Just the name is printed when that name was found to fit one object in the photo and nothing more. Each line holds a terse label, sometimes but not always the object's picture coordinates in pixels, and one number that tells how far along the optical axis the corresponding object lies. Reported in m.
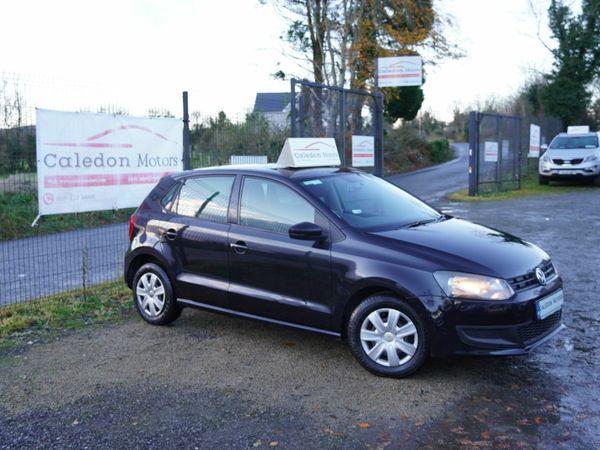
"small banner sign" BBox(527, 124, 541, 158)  22.62
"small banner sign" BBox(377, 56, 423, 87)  16.44
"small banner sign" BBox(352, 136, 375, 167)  12.85
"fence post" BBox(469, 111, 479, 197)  18.22
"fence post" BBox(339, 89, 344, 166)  11.83
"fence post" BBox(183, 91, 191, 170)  8.69
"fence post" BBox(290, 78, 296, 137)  9.62
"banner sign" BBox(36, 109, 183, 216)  7.50
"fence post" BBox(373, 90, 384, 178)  13.80
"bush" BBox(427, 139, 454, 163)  40.47
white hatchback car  20.83
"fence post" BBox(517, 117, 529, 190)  21.28
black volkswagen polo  4.52
